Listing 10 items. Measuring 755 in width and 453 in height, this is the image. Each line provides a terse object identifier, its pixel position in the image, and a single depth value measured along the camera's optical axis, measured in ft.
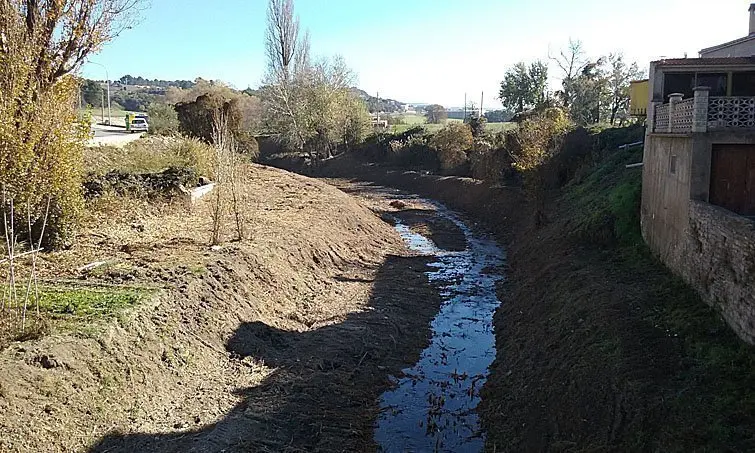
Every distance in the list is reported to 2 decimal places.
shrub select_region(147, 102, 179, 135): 118.31
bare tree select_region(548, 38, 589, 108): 164.45
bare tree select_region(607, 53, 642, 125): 157.28
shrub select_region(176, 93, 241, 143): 119.44
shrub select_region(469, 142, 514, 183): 112.37
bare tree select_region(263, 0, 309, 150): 180.96
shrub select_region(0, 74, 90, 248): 38.96
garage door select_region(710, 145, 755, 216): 42.37
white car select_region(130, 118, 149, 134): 140.30
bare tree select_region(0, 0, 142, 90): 42.11
